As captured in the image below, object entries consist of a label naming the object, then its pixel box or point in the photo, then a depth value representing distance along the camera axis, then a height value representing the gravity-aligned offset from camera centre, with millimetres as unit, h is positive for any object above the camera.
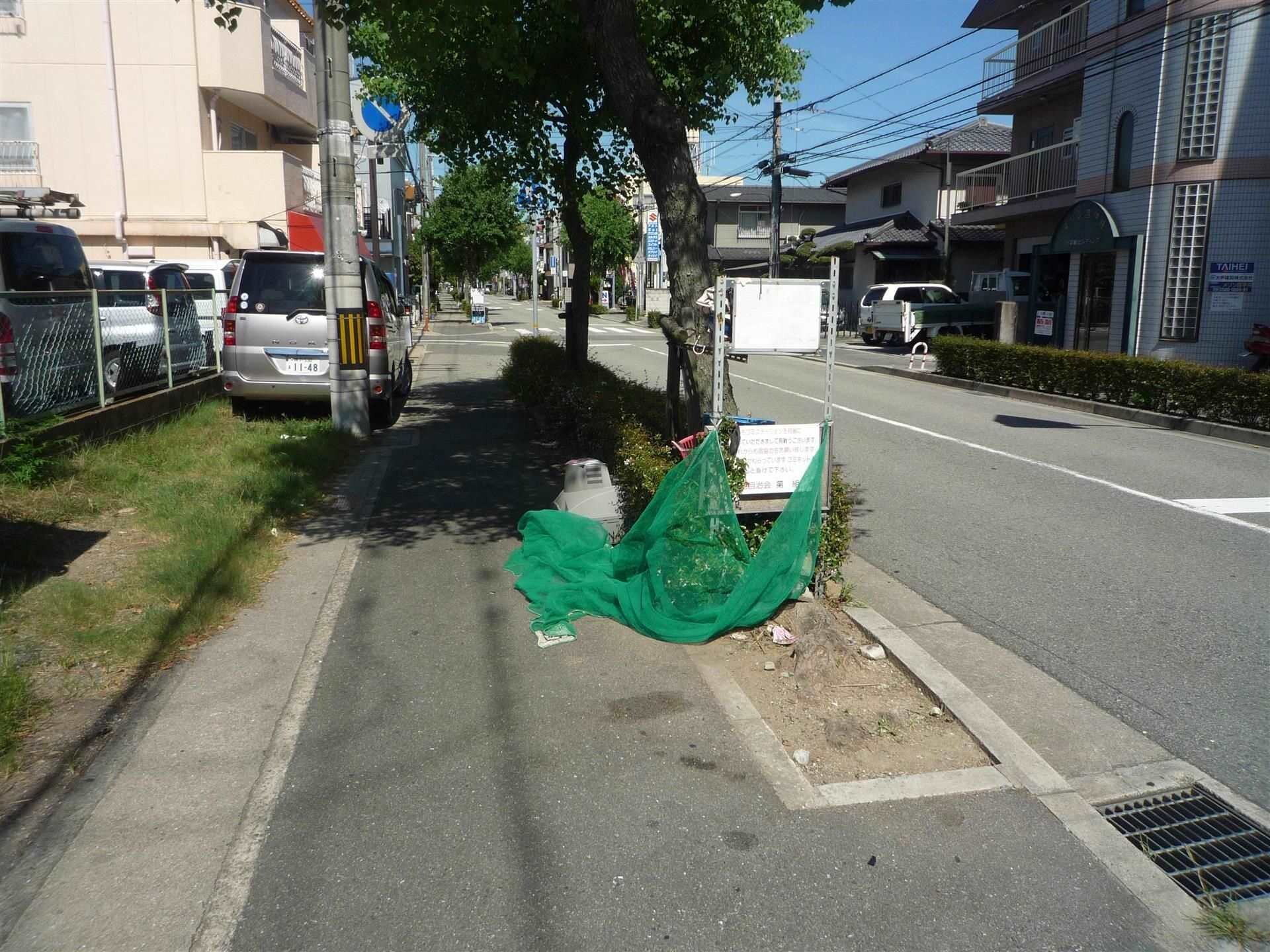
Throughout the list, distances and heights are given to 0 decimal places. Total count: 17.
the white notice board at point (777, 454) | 5547 -831
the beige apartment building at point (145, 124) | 22750 +4117
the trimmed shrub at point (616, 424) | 5730 -1030
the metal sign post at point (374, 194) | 23859 +2830
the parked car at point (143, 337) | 10281 -426
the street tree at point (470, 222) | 49031 +4128
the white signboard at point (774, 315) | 5363 -44
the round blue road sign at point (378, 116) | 22219 +4305
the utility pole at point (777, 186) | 29953 +3746
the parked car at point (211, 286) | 14164 +246
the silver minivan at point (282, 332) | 11562 -355
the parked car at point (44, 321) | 7934 -195
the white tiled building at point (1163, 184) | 17172 +2386
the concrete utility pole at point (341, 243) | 10953 +654
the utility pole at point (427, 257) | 44406 +2173
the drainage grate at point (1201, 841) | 3284 -1862
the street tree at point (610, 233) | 58750 +4461
